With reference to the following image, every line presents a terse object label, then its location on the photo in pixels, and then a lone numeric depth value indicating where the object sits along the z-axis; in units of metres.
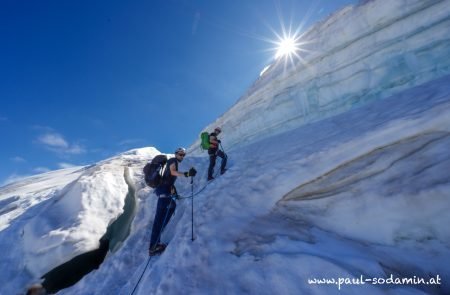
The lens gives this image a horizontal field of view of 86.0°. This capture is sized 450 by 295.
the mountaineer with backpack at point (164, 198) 5.15
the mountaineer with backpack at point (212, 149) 8.36
